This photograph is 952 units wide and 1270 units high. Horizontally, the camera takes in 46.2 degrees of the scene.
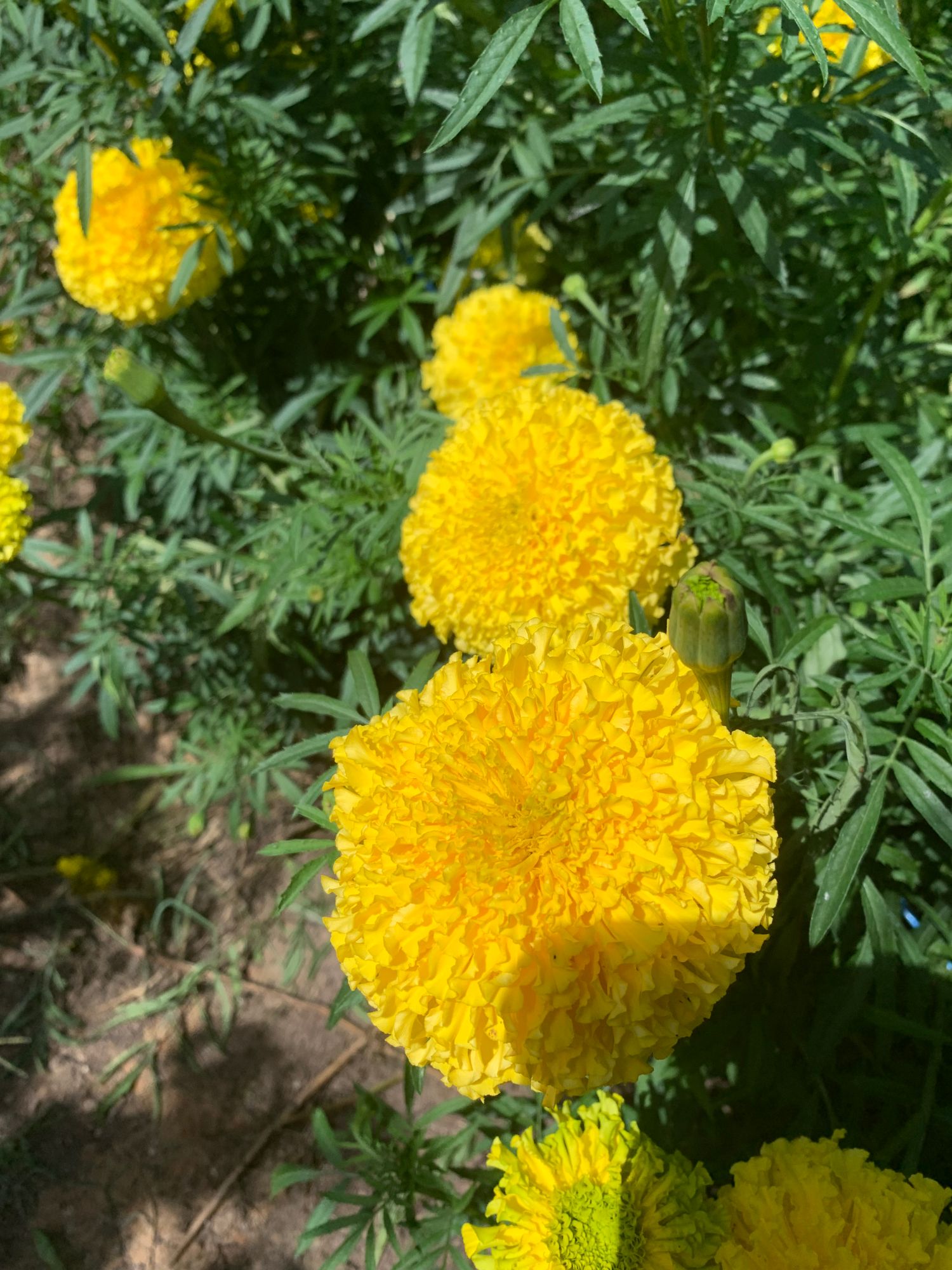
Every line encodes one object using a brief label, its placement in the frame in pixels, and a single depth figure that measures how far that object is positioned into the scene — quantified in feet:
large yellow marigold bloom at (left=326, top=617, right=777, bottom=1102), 0.64
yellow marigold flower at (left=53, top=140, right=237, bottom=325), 1.25
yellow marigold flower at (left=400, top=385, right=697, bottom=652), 0.88
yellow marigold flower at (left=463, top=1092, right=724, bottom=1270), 0.78
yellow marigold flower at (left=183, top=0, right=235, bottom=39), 1.26
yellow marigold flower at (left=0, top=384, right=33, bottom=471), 1.19
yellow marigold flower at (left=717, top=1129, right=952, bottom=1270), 0.75
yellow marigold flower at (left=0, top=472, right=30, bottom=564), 1.11
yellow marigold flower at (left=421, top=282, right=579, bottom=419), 1.22
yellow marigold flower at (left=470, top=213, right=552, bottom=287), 1.45
